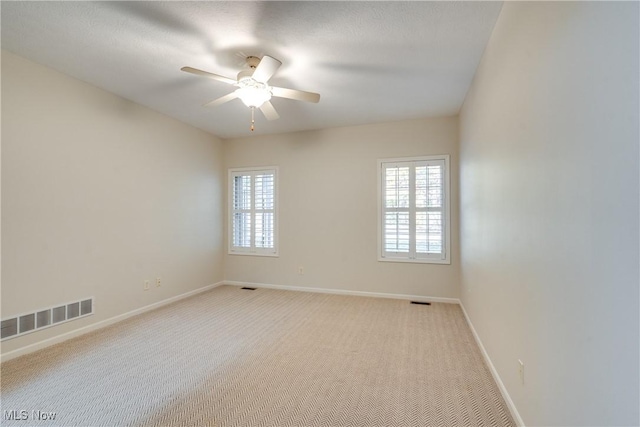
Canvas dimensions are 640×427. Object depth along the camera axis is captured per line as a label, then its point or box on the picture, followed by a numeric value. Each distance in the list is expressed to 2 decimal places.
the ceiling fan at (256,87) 2.17
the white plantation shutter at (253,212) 4.92
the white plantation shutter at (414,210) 4.05
